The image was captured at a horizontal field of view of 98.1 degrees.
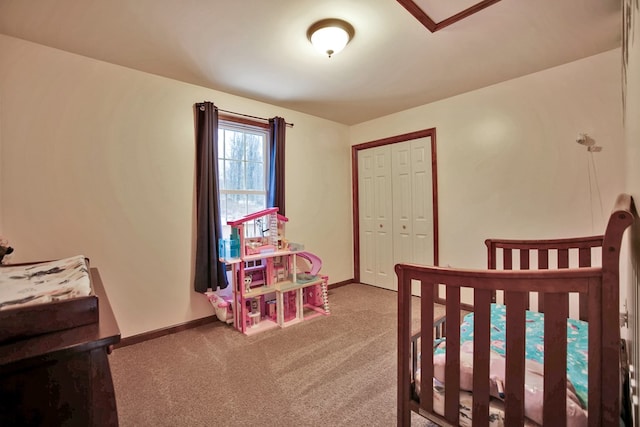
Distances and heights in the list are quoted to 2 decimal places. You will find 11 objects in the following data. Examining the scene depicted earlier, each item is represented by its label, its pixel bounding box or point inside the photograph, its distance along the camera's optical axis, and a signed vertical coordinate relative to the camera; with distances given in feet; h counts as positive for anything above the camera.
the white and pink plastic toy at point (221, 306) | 8.86 -2.95
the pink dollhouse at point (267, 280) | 8.71 -2.28
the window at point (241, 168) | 9.86 +1.75
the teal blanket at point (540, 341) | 3.34 -1.99
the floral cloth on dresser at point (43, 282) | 3.02 -0.89
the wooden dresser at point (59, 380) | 2.37 -1.48
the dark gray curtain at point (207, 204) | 8.65 +0.36
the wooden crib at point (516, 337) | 2.69 -1.39
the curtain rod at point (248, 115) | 9.53 +3.62
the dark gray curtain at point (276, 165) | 10.49 +1.87
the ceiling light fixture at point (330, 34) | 5.96 +3.97
